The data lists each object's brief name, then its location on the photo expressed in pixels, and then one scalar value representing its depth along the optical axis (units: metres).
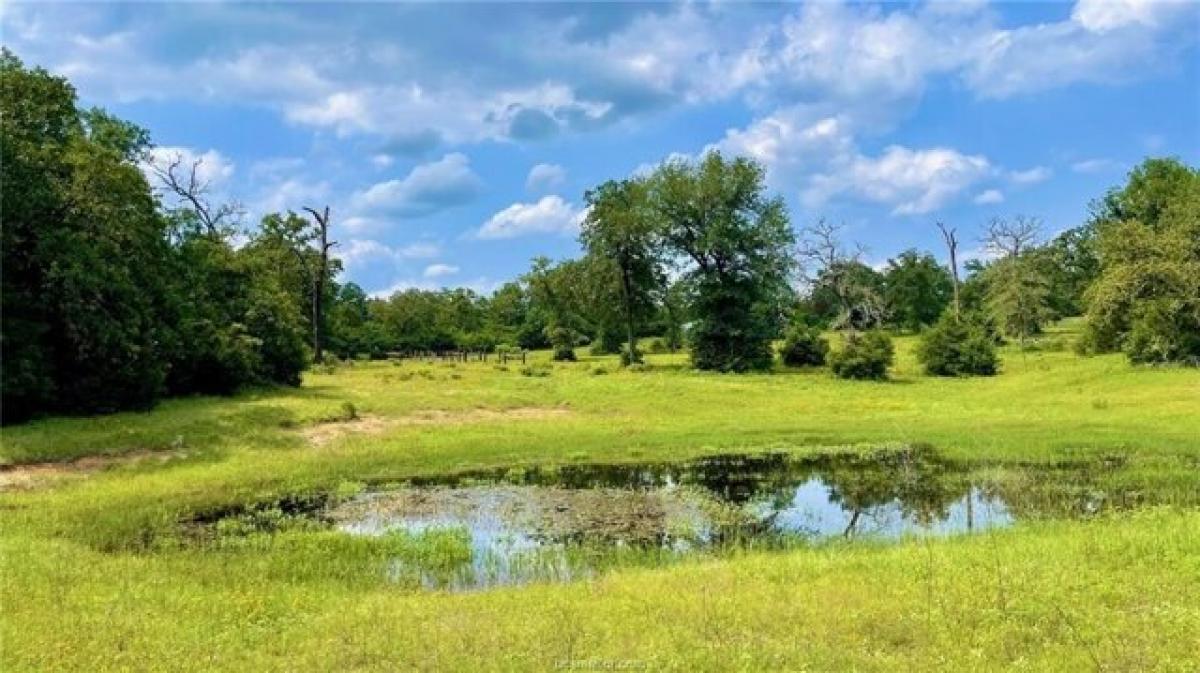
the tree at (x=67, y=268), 28.66
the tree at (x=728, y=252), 61.56
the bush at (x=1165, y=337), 44.75
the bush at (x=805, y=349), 62.28
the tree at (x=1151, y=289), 45.19
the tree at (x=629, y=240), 67.62
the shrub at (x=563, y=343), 80.31
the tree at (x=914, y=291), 111.88
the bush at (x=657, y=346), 90.56
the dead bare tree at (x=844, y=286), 73.81
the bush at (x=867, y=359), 50.94
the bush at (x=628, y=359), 64.81
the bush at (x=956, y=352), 53.34
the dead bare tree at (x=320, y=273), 66.88
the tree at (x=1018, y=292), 75.69
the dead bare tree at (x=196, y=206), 58.84
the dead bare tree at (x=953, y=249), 90.76
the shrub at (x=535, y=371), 56.33
